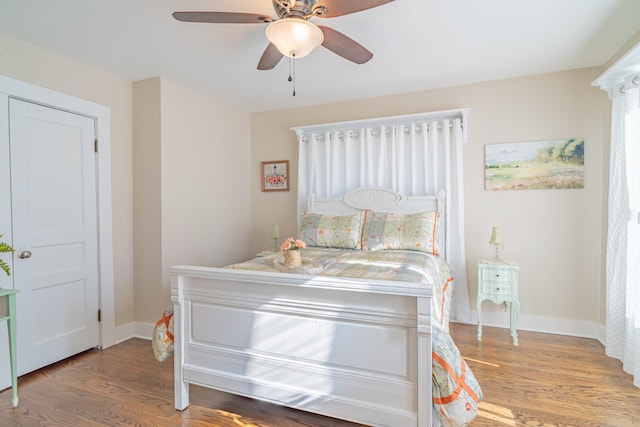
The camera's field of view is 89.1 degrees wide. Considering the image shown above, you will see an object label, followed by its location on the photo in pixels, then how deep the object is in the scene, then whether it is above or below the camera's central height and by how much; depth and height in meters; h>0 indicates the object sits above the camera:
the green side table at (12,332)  2.03 -0.77
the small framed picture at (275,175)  4.27 +0.43
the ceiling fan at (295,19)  1.69 +1.02
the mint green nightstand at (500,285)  2.93 -0.73
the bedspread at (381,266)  2.20 -0.45
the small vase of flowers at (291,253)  2.35 -0.33
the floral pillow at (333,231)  3.32 -0.25
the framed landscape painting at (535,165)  3.08 +0.40
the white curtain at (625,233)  2.29 -0.21
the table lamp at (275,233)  3.94 -0.31
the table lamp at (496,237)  3.02 -0.29
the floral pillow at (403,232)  3.10 -0.25
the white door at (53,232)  2.41 -0.19
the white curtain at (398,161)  3.39 +0.52
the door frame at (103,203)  2.75 +0.05
